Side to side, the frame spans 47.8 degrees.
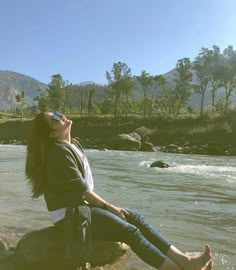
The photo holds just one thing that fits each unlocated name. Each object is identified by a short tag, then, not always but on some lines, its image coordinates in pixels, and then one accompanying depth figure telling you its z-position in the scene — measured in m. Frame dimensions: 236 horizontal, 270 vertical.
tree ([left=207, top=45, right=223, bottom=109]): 38.81
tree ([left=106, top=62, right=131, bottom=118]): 43.78
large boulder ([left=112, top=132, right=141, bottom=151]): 29.86
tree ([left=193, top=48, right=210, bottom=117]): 39.15
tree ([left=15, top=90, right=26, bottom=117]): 62.58
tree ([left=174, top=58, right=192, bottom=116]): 40.46
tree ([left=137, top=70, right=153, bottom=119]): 43.54
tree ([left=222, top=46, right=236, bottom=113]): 38.52
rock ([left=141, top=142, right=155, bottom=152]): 29.67
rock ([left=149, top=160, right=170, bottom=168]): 13.80
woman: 2.78
